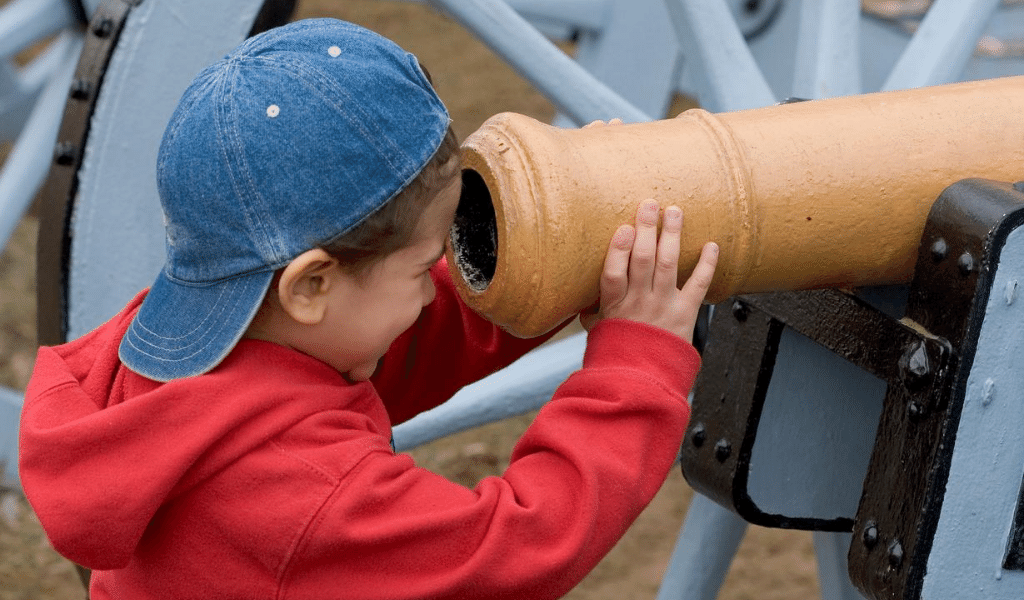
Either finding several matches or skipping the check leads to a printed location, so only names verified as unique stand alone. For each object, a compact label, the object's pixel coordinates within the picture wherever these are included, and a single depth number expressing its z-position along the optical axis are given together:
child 2.20
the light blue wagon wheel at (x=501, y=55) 2.80
